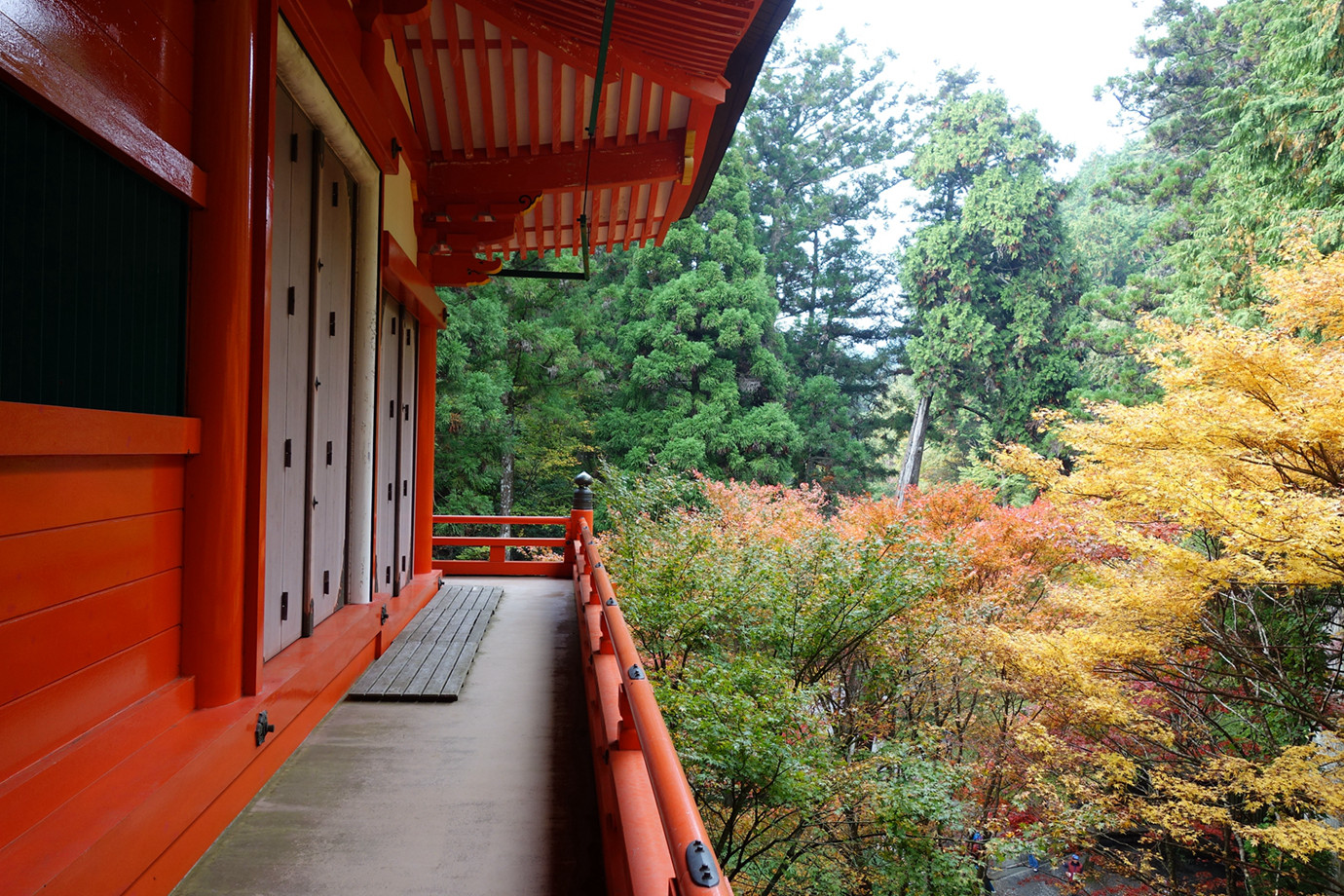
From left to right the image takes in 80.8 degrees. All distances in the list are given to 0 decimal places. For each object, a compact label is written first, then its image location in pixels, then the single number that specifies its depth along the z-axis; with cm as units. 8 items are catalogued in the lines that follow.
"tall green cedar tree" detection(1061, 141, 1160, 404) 1510
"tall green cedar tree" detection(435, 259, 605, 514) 1349
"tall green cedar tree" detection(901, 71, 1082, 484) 1819
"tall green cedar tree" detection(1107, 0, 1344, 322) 969
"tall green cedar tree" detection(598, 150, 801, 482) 1666
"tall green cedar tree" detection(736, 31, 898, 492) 2267
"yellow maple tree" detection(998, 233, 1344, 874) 641
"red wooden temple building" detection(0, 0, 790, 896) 154
